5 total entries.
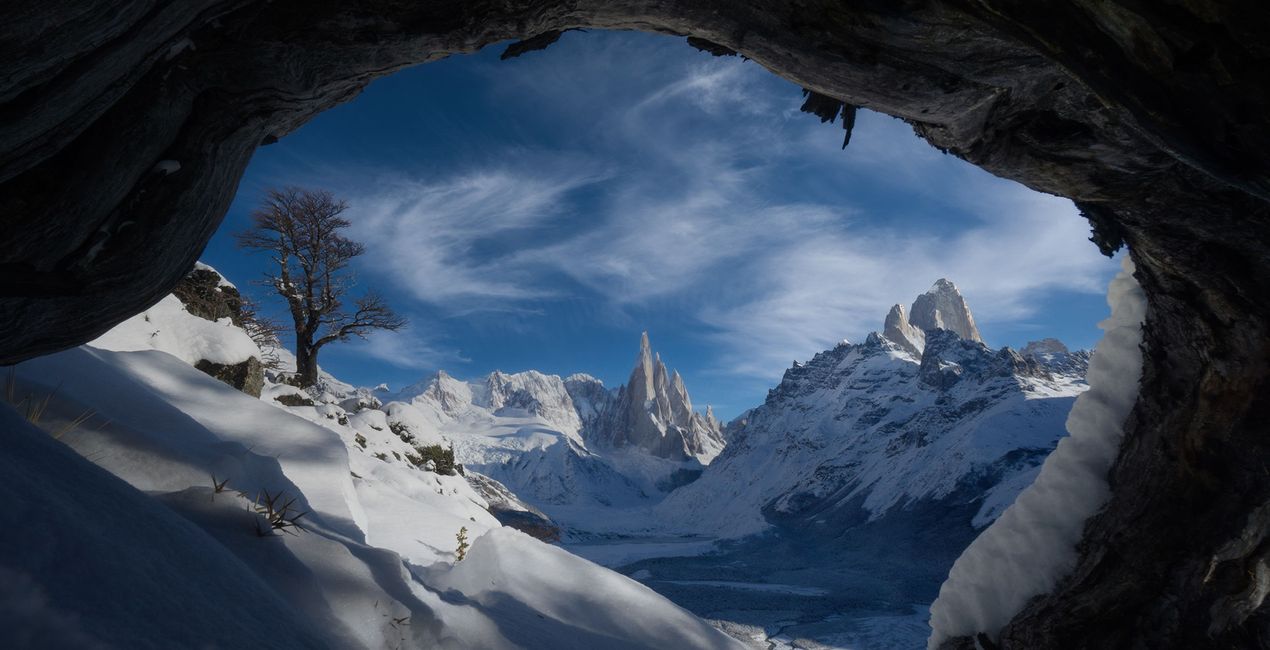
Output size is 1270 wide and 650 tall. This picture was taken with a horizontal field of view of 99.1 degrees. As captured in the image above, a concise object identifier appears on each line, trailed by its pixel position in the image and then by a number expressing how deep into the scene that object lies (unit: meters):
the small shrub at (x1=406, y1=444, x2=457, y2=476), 18.48
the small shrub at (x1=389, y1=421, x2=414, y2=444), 19.17
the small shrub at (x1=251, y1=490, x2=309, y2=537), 3.69
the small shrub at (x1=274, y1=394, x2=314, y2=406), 14.88
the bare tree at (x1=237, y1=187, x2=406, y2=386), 19.75
